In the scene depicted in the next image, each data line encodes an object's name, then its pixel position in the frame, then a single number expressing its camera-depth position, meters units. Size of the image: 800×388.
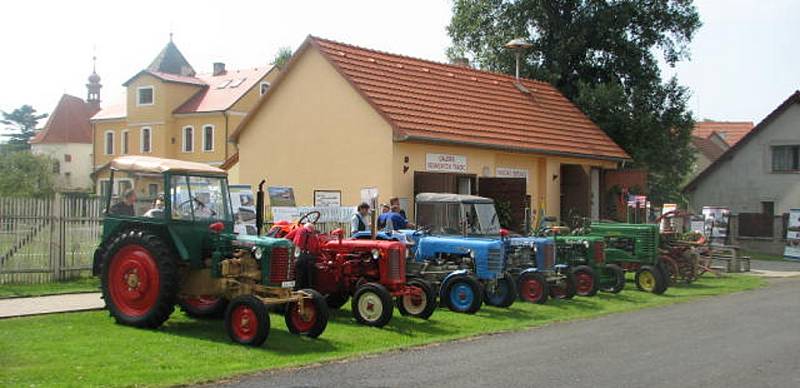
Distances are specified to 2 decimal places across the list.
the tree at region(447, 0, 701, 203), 35.56
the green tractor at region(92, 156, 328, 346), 11.09
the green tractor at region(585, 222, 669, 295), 19.33
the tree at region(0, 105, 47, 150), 90.69
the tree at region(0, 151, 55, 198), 50.78
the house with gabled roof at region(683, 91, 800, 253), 37.03
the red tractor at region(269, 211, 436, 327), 13.25
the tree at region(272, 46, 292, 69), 64.56
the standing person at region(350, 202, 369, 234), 16.12
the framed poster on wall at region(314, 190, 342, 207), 21.38
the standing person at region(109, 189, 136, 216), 11.80
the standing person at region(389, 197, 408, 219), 16.58
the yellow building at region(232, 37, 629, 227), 21.16
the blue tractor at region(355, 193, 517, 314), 14.47
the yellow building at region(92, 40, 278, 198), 56.38
